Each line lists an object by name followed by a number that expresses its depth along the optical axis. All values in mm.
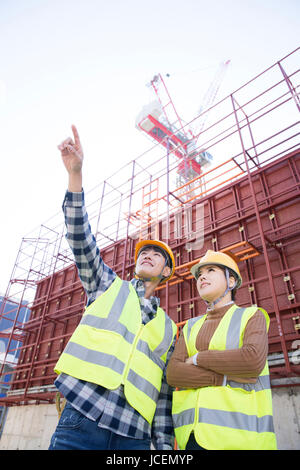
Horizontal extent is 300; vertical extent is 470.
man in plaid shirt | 1626
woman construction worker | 1664
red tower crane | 26703
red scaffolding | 5578
